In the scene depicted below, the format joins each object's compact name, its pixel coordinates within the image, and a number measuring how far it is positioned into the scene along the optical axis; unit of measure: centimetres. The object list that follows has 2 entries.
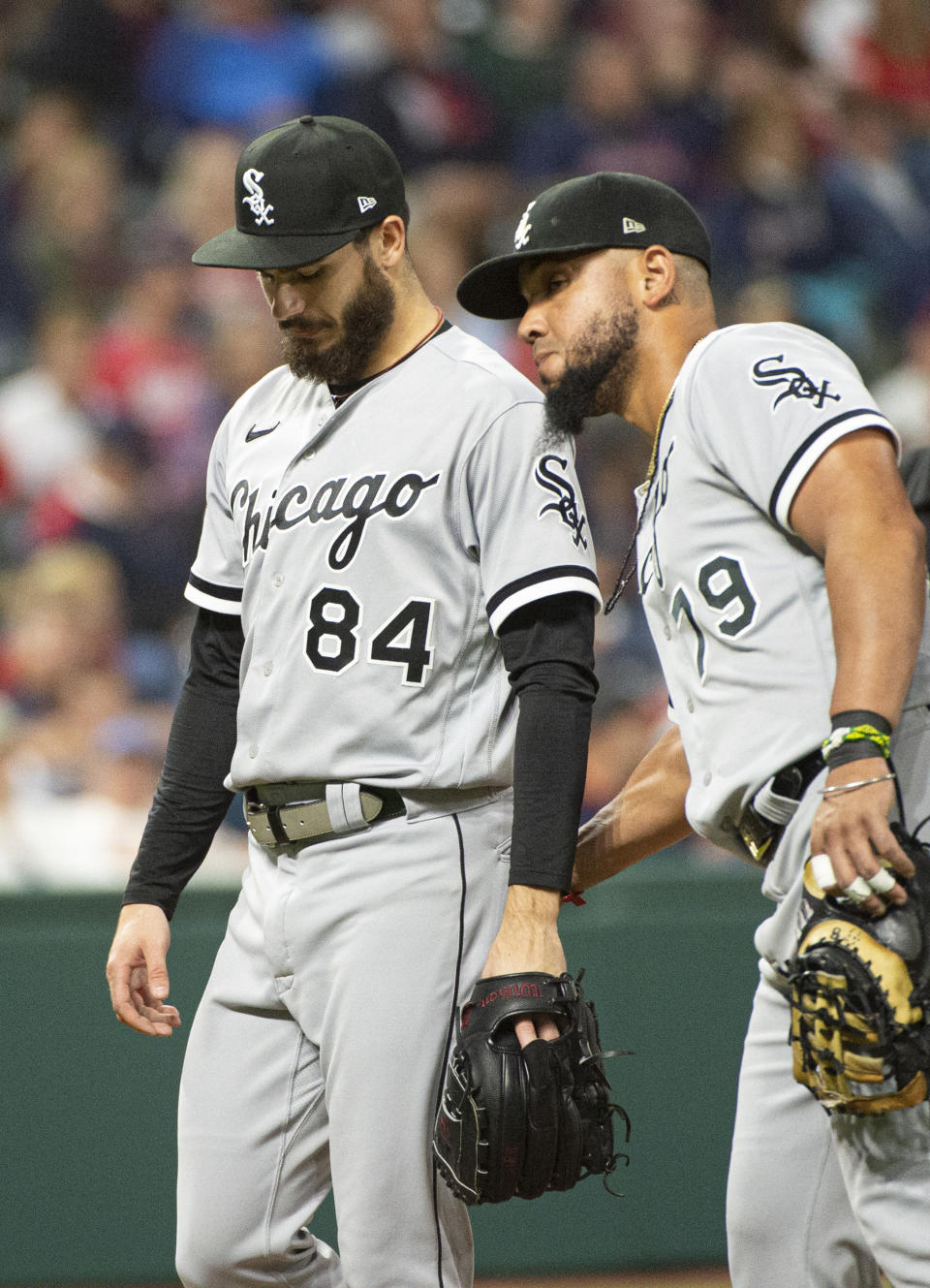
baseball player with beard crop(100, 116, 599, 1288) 1869
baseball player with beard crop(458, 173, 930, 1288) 1840
